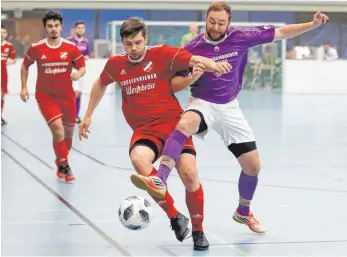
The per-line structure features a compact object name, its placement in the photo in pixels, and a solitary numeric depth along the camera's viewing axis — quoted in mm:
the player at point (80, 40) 16188
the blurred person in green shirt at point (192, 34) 19403
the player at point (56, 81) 10016
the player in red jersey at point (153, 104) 6270
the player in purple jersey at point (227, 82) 6609
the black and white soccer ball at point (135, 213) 6098
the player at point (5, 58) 16750
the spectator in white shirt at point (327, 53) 27969
